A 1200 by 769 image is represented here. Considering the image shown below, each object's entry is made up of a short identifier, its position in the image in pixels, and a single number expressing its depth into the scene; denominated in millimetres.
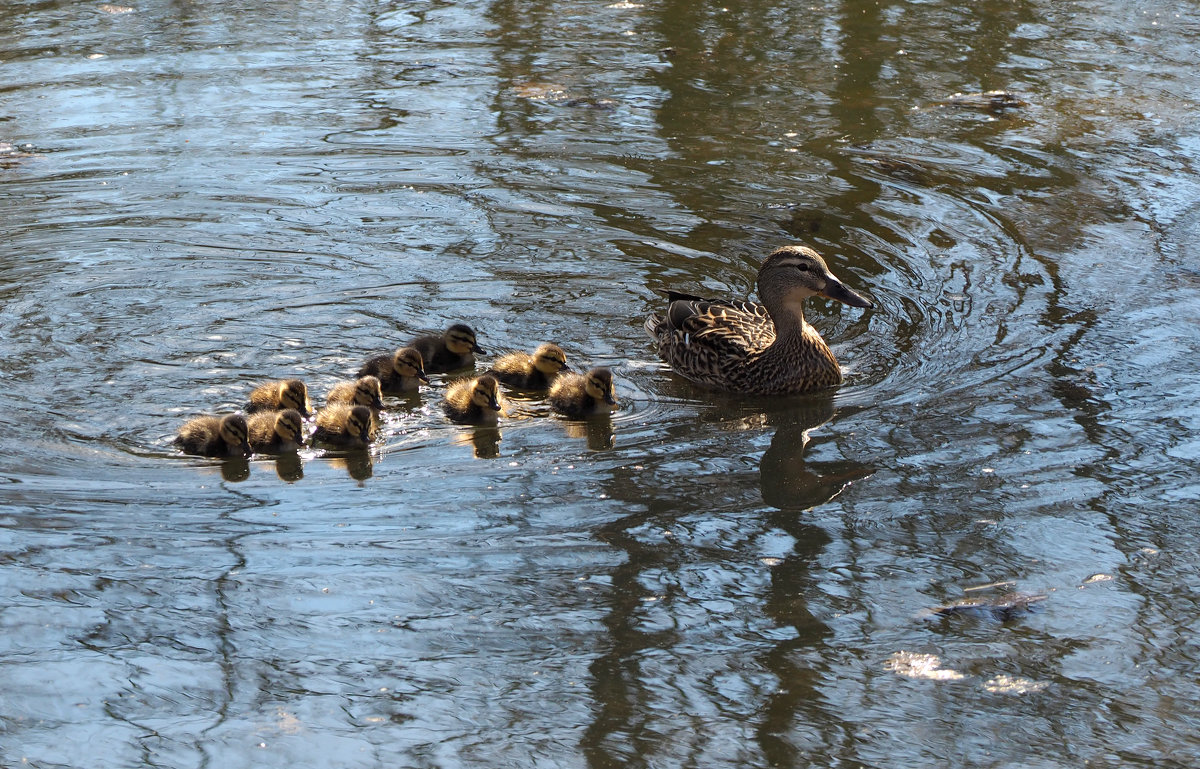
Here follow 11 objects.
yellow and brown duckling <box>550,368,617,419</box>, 10523
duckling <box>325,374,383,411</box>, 10562
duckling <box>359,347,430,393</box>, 11055
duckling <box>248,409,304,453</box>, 9867
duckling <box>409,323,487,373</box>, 11633
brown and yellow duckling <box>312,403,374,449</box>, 9914
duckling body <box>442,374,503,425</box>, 10531
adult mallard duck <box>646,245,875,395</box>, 11406
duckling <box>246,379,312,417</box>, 10547
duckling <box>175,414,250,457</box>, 9828
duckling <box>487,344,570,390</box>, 11281
